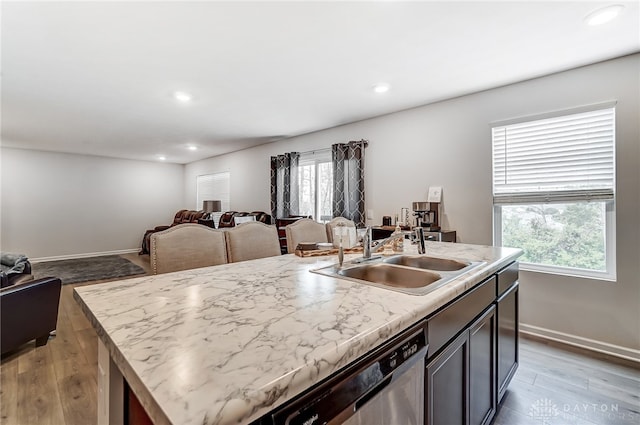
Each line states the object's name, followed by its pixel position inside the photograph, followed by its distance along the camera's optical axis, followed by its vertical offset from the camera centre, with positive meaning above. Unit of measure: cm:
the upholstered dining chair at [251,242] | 204 -22
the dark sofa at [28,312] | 230 -82
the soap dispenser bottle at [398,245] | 198 -24
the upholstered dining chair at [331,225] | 265 -13
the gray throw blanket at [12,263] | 304 -54
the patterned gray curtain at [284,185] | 521 +48
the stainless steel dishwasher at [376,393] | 61 -44
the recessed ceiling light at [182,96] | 333 +134
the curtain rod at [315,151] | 479 +99
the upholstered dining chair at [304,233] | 234 -18
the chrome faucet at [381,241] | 169 -19
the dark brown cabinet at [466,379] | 107 -72
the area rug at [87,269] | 511 -107
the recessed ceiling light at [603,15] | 191 +128
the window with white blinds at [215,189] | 702 +57
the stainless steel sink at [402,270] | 143 -32
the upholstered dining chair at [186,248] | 171 -22
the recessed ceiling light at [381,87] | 309 +130
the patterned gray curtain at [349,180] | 421 +44
